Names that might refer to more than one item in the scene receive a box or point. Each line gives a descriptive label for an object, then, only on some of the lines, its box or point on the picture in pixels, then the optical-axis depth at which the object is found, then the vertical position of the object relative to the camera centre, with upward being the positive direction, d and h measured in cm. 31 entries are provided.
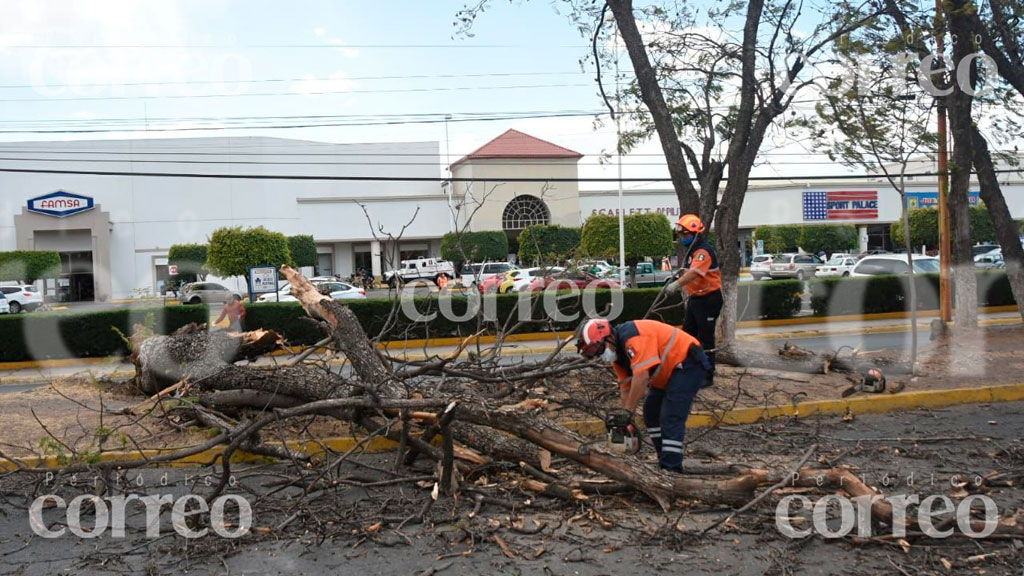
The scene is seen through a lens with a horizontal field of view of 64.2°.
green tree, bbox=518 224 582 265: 3738 +140
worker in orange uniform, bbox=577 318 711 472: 558 -71
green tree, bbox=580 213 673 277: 3412 +118
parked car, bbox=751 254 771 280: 4231 -38
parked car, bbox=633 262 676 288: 3434 -56
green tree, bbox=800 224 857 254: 4925 +129
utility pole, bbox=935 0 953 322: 1240 +108
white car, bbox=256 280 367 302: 3230 -80
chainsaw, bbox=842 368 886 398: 909 -140
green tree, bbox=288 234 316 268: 4479 +131
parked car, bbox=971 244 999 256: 4053 +24
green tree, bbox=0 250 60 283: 4306 +81
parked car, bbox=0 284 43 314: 3544 -78
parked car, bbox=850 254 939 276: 2509 -30
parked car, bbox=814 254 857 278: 3836 -40
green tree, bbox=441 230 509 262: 4208 +120
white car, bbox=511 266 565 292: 2972 -49
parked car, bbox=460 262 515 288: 3909 -7
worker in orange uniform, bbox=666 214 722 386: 795 -20
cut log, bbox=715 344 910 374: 974 -126
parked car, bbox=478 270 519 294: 2349 -53
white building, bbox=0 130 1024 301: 4631 +383
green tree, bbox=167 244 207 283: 4425 +91
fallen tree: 551 -115
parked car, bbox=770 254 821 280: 4103 -38
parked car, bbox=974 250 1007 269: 3800 -30
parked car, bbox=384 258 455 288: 3994 +8
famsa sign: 4641 +429
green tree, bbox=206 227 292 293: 3100 +91
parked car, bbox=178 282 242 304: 3531 -79
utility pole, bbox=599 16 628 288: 2983 +78
